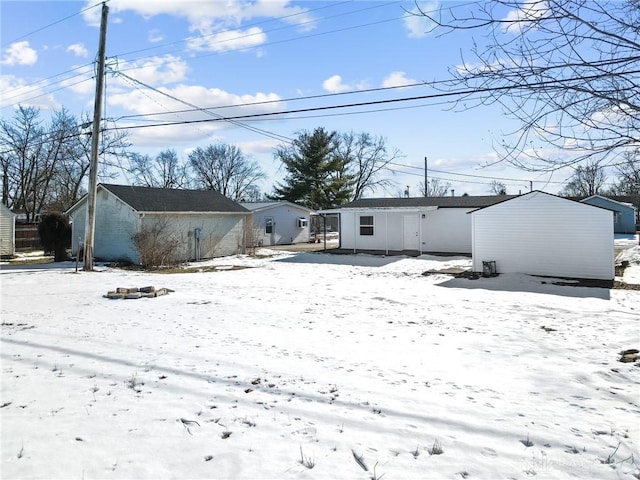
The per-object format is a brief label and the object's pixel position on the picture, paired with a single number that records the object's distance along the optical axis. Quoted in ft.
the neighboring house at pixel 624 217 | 133.03
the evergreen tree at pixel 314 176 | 140.26
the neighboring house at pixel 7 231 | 76.13
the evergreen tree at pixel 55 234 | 69.41
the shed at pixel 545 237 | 48.42
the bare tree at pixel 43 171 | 116.57
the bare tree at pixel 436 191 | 195.42
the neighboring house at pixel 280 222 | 103.71
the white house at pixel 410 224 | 78.28
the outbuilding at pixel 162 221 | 66.03
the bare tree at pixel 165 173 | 174.50
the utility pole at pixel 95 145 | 53.42
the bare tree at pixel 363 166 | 158.81
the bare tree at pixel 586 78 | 11.24
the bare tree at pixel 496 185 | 196.78
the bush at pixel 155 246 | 62.08
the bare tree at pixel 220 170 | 187.01
